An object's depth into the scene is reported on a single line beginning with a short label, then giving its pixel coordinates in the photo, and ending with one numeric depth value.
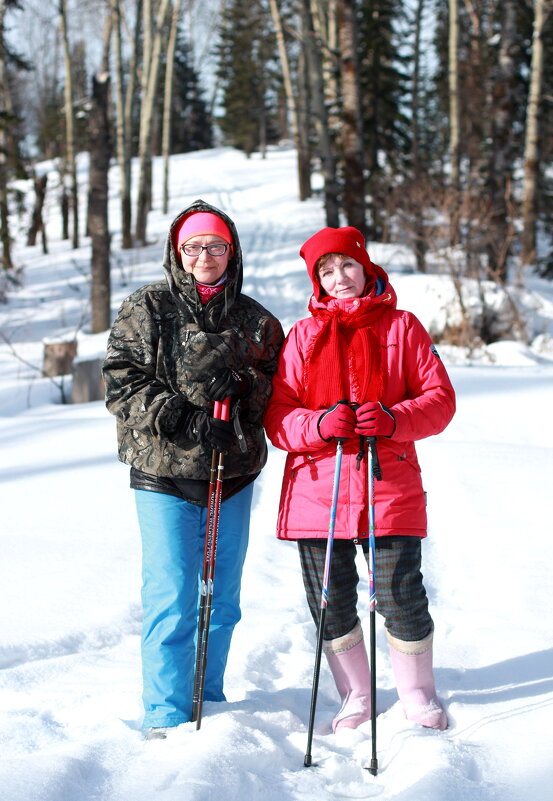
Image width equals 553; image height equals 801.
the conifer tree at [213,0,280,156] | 42.81
